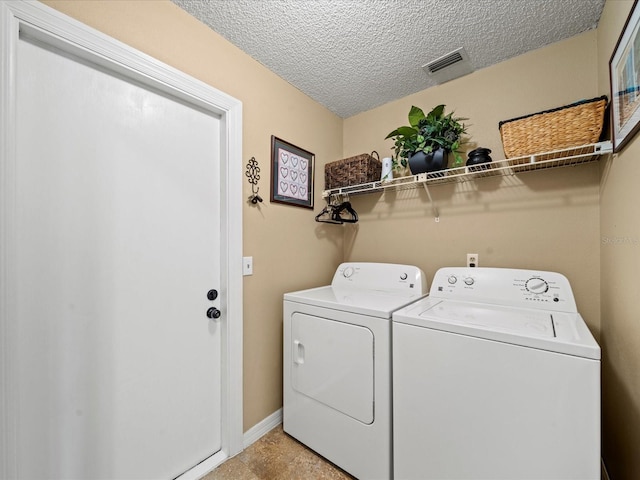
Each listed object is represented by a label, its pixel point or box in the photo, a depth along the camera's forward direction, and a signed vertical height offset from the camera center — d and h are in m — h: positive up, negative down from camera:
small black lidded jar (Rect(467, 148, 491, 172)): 1.61 +0.49
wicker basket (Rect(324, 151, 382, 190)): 2.09 +0.56
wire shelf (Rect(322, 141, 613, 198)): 1.36 +0.43
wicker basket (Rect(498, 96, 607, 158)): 1.29 +0.56
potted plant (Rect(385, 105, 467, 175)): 1.72 +0.66
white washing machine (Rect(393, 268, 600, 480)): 0.91 -0.56
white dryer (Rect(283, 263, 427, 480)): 1.33 -0.70
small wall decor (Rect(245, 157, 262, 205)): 1.69 +0.41
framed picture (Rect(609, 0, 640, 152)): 0.93 +0.60
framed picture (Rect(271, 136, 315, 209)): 1.86 +0.49
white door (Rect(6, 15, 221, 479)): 1.03 -0.14
